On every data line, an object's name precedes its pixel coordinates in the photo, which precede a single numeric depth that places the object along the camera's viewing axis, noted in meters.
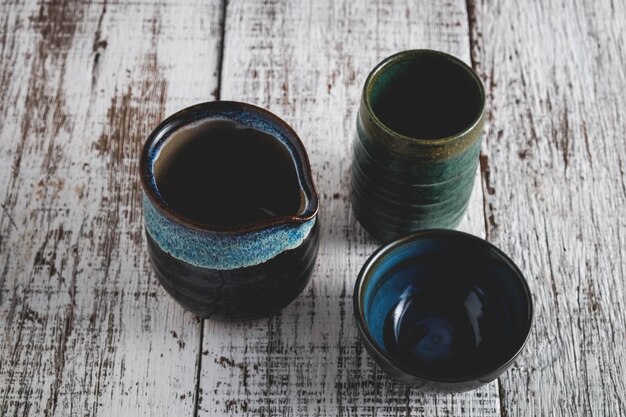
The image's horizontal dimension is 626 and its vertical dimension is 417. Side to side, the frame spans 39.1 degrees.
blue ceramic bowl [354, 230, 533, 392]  0.90
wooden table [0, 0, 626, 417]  0.93
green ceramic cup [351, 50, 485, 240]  0.89
